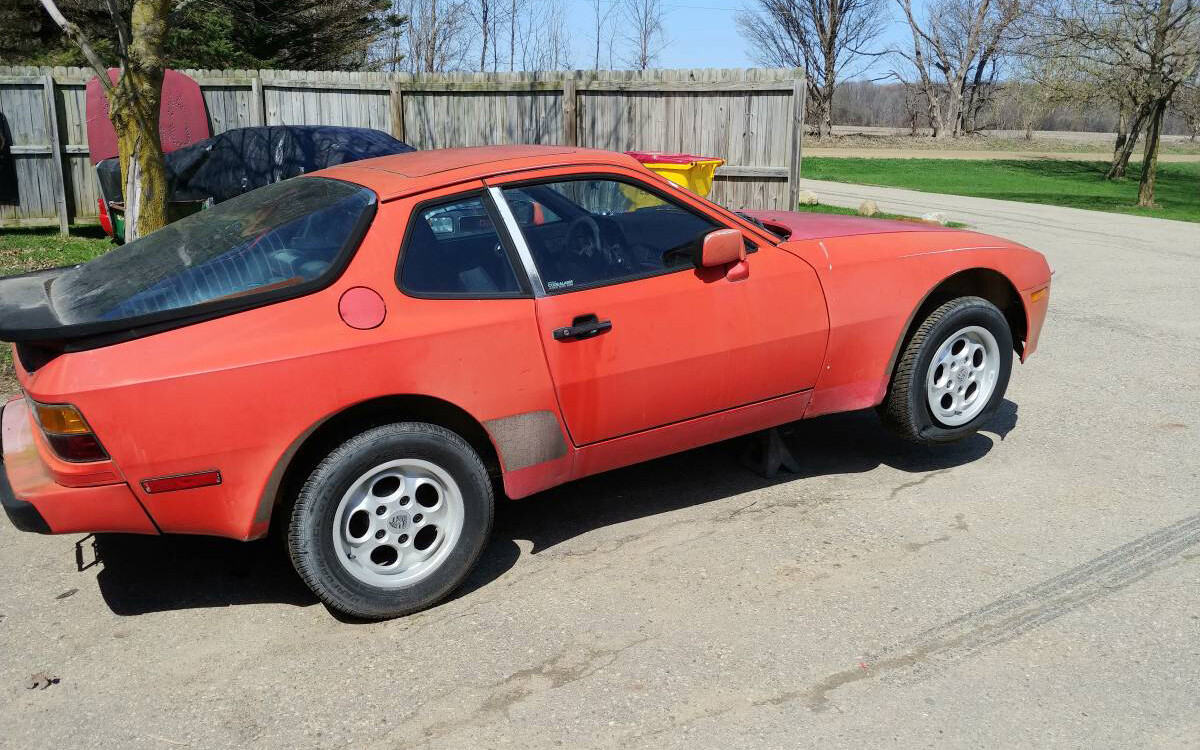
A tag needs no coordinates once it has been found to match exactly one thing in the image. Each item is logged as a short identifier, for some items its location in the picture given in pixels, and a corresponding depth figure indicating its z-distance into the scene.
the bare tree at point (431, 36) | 26.11
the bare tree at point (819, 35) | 59.22
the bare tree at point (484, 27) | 26.17
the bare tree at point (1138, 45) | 19.97
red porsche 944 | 3.24
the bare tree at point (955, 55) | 57.09
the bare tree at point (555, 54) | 26.16
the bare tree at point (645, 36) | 31.05
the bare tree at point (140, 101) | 7.07
